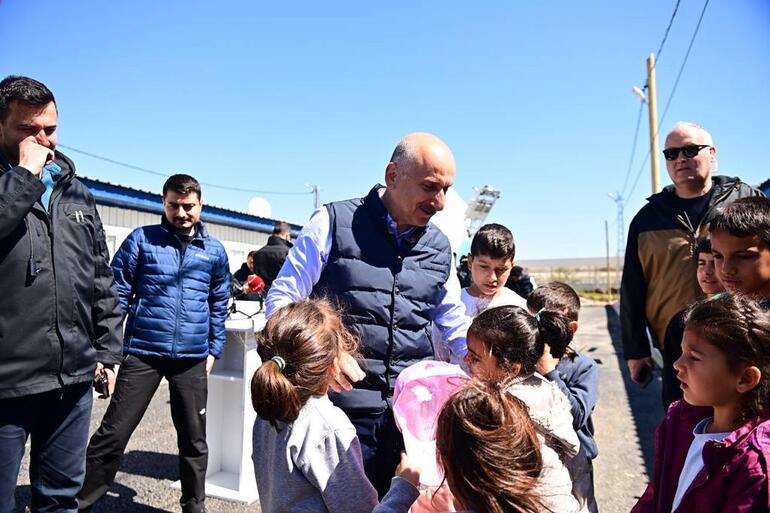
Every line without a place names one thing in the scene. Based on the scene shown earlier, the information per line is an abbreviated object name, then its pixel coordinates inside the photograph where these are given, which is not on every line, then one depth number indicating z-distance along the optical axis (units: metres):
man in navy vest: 2.07
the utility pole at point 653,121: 12.18
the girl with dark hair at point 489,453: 1.19
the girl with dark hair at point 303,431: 1.61
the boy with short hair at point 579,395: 2.13
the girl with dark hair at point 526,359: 1.81
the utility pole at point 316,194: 36.38
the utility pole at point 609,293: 32.08
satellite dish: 15.92
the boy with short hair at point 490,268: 3.13
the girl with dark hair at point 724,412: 1.32
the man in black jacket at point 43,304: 2.07
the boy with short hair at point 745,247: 2.03
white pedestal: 3.82
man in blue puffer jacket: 3.31
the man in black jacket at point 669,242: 2.88
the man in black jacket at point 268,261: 5.88
